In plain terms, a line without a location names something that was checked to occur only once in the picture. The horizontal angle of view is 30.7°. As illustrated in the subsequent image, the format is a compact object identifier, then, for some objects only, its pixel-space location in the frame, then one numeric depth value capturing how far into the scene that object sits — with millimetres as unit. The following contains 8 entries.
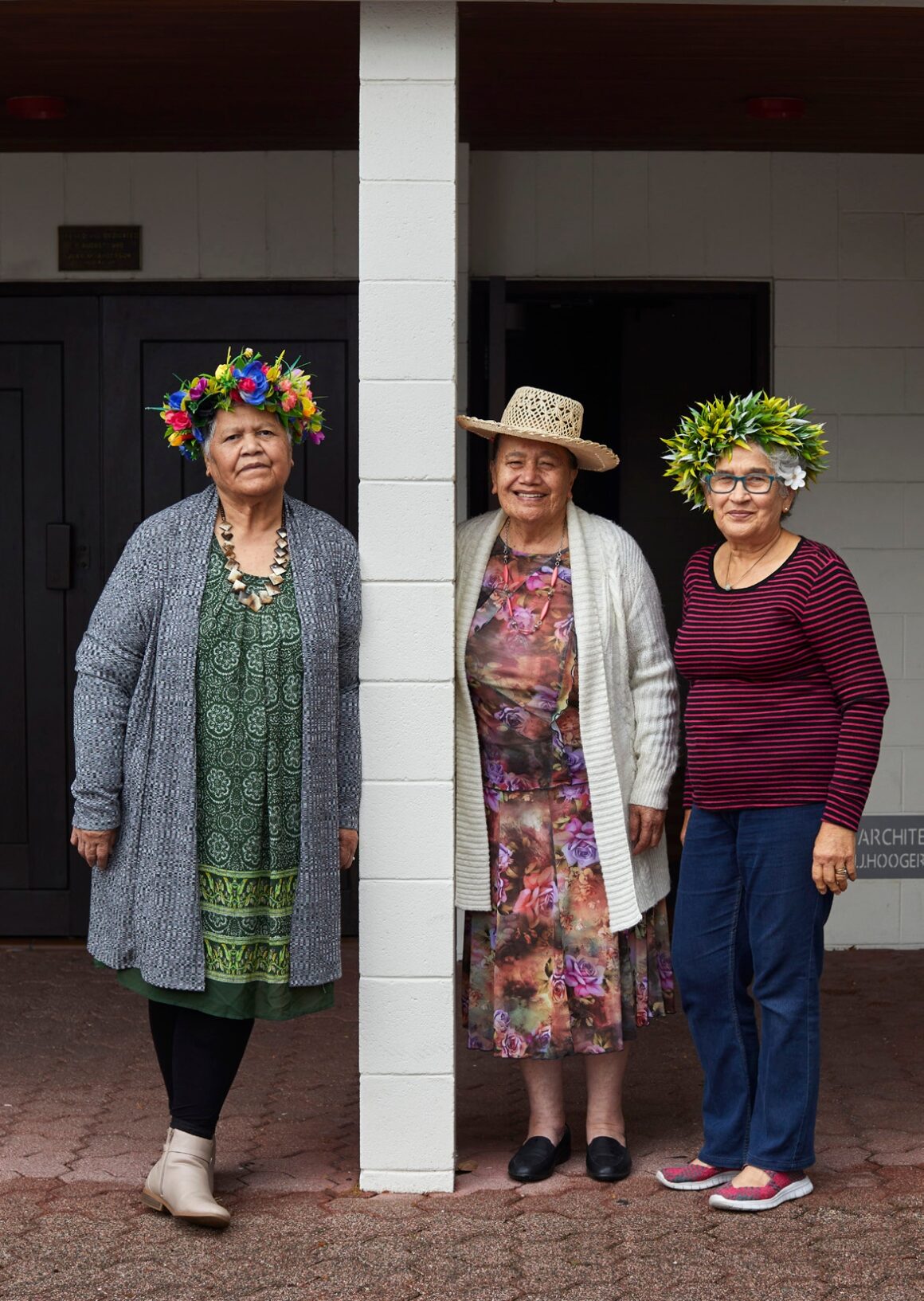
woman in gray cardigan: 3859
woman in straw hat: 4117
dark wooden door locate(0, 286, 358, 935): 6527
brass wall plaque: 6469
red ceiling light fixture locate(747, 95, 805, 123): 5488
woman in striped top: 3830
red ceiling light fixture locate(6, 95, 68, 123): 5535
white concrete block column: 4027
